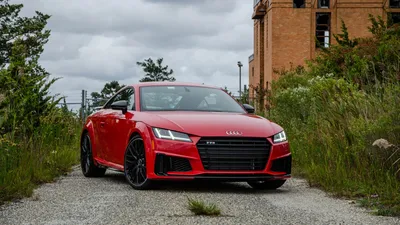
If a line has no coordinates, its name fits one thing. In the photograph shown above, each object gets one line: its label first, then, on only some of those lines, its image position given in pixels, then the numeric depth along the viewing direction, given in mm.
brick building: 50531
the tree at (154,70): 85938
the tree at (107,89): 85938
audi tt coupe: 9953
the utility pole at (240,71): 58938
